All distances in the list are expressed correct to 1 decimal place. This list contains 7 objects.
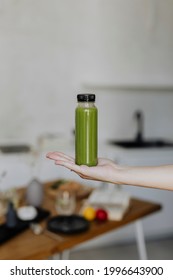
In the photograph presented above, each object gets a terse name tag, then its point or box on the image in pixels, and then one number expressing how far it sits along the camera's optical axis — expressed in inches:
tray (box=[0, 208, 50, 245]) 63.1
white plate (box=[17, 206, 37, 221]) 70.8
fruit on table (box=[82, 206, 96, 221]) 72.8
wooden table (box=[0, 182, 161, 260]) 58.9
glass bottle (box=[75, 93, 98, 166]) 43.0
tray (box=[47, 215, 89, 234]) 66.6
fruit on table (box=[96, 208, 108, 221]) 72.6
